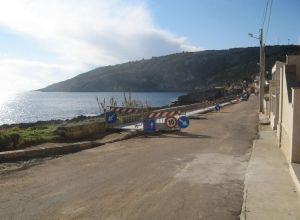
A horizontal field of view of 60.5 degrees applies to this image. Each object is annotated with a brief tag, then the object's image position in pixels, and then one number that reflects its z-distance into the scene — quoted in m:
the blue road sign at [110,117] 12.89
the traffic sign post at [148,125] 12.31
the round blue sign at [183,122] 12.83
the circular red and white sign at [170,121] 12.76
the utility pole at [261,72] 23.81
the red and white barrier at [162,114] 12.93
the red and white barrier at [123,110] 13.97
